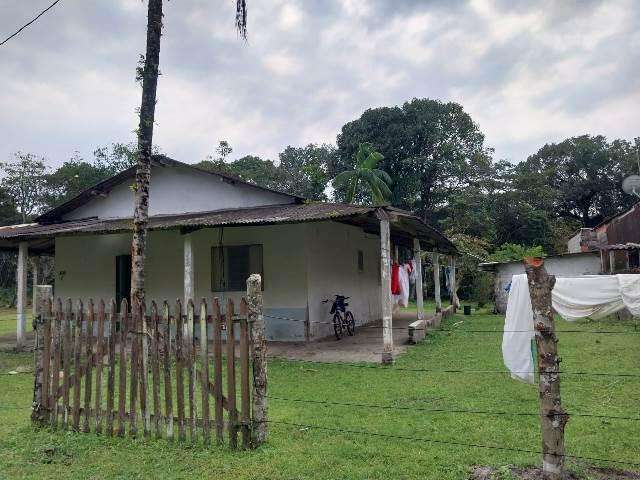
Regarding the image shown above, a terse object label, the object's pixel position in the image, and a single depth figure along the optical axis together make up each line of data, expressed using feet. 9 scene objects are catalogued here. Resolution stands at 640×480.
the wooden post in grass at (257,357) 14.49
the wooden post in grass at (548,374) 11.32
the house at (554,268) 58.90
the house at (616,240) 54.24
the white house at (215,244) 38.05
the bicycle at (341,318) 40.04
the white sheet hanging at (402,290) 39.60
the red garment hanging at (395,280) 39.34
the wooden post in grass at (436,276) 57.09
